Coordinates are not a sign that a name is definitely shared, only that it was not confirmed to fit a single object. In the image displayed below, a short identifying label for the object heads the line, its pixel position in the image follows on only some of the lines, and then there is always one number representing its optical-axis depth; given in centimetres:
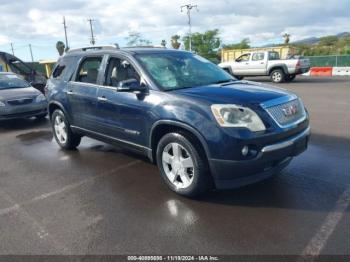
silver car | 923
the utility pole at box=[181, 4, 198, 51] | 5194
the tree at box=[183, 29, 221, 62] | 7644
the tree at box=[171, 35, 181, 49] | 6969
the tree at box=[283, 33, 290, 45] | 4954
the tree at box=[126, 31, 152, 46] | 5509
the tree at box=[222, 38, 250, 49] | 7212
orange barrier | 2389
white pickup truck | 1842
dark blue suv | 362
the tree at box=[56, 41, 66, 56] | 7579
